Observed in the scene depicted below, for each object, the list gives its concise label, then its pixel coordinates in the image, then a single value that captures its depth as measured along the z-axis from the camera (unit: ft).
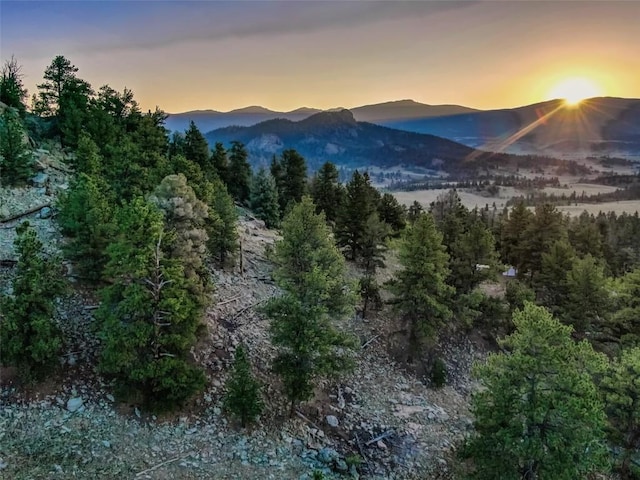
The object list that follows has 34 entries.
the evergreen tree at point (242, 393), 58.08
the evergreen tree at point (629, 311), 87.56
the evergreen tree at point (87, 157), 93.66
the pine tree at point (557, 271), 112.57
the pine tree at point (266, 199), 165.78
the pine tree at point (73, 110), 134.51
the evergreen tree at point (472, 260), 101.60
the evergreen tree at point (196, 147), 160.86
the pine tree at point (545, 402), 46.55
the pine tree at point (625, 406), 59.00
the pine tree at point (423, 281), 85.15
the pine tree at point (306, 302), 61.26
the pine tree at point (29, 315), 52.39
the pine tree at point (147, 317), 53.98
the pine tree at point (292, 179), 183.32
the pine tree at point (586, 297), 97.19
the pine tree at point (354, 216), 122.83
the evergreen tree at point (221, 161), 181.47
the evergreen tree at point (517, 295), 110.36
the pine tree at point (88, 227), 66.69
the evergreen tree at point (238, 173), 186.70
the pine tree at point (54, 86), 153.17
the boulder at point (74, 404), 55.83
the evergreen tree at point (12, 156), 103.30
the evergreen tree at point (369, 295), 102.68
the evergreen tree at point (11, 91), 149.89
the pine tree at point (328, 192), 168.04
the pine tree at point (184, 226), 62.13
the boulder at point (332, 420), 68.18
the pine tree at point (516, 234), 142.82
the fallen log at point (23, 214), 89.92
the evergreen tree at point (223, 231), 96.22
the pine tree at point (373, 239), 105.91
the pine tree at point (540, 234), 133.49
